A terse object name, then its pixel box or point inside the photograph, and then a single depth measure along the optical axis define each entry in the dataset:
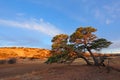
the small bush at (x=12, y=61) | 20.07
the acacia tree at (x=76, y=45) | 10.00
